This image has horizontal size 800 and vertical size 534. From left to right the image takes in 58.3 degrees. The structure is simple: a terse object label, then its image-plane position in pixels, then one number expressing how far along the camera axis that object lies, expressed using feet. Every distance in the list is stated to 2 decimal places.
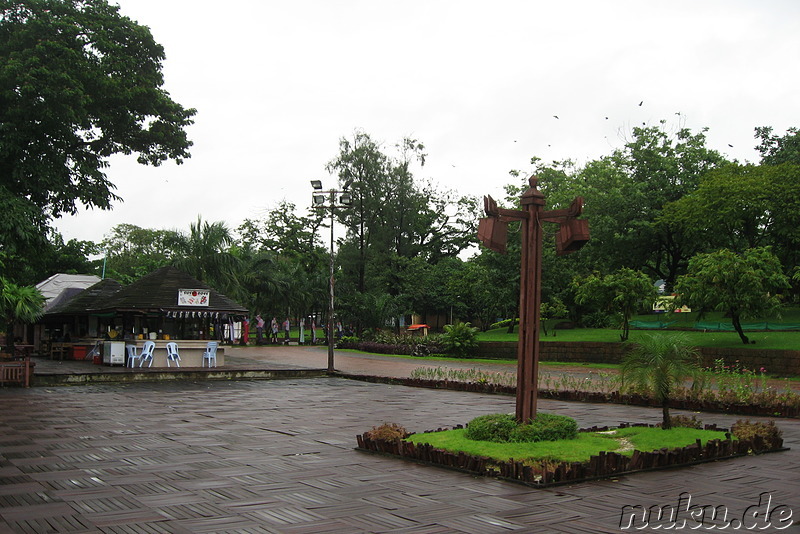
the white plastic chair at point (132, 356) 76.79
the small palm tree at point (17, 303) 65.62
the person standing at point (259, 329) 138.72
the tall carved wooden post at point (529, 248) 26.71
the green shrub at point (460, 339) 109.19
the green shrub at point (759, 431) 27.37
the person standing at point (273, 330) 148.97
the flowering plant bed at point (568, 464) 21.68
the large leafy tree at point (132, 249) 197.98
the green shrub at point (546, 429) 26.04
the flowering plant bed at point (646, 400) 39.52
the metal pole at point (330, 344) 75.77
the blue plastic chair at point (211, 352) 78.79
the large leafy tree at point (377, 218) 145.48
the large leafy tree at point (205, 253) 112.98
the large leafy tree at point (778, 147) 119.34
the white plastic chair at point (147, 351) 76.69
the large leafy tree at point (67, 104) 62.44
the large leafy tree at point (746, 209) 99.09
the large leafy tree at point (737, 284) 75.77
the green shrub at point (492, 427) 26.55
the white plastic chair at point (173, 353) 77.56
